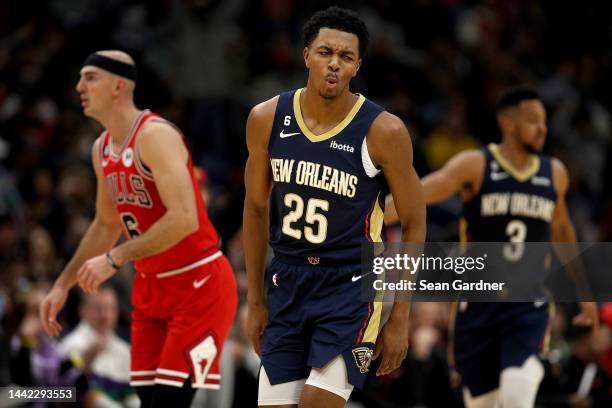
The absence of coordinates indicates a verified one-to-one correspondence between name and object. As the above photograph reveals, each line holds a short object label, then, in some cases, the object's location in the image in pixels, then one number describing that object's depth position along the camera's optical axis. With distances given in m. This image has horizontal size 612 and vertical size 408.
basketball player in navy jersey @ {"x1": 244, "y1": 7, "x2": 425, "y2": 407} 10.96
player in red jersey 12.77
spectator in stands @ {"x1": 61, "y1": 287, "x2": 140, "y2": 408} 18.91
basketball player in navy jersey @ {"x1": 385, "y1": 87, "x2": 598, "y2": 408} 15.48
